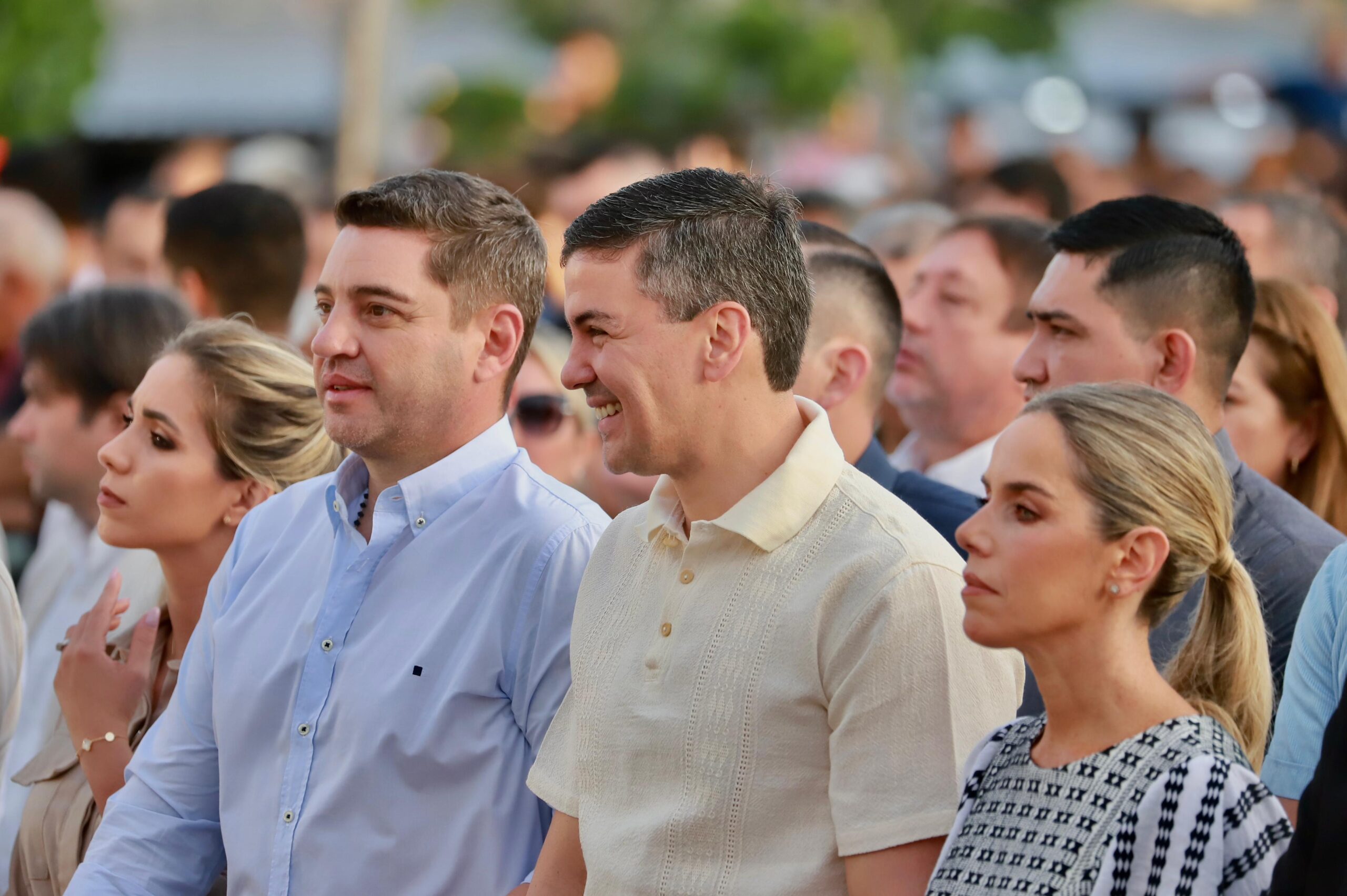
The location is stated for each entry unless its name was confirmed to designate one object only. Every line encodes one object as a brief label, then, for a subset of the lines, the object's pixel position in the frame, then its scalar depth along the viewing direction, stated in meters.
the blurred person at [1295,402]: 8.43
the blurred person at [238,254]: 11.53
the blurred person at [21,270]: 13.75
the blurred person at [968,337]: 10.20
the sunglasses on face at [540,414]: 10.07
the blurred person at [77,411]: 8.95
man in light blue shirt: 6.00
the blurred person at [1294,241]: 11.48
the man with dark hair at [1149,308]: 7.39
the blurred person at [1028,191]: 17.28
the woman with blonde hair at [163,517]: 7.39
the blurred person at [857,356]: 8.34
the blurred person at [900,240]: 12.84
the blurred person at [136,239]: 16.83
